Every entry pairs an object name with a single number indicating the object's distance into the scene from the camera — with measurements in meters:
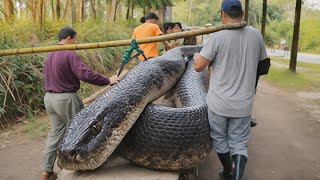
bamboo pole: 3.62
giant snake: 3.18
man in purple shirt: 4.05
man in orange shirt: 6.72
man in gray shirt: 3.50
